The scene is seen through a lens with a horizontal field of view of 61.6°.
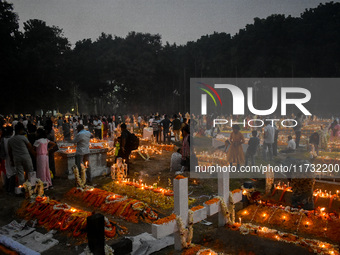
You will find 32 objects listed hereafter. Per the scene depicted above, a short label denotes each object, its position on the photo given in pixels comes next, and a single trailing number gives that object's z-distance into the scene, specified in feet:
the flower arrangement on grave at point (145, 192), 25.00
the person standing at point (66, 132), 62.13
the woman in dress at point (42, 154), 27.55
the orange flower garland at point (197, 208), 15.58
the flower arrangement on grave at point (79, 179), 27.35
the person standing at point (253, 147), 36.77
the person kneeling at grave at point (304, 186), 21.02
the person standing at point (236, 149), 35.35
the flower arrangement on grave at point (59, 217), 18.67
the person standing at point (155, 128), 61.93
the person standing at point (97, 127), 59.00
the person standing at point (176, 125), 60.95
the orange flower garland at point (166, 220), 13.68
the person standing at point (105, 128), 64.18
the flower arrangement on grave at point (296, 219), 17.97
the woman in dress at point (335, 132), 52.45
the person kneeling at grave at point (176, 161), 36.78
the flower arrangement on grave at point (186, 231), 14.37
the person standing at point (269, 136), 40.77
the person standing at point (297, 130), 53.98
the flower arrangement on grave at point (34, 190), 23.31
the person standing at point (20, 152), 26.40
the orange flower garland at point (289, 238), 14.57
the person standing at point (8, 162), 27.89
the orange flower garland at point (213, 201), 16.38
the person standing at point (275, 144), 45.64
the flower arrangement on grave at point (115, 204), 21.77
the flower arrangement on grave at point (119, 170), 31.22
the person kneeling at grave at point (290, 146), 44.42
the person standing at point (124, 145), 33.88
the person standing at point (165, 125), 62.69
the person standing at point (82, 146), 31.01
